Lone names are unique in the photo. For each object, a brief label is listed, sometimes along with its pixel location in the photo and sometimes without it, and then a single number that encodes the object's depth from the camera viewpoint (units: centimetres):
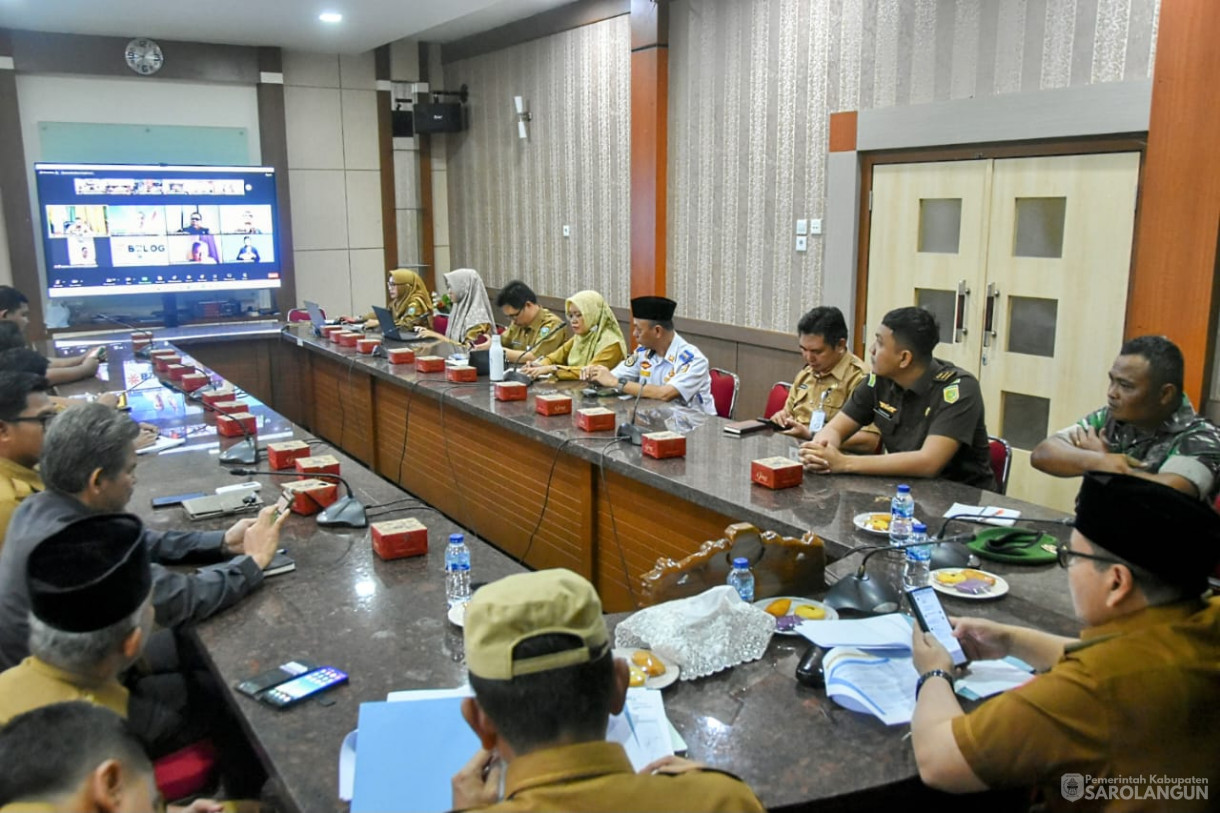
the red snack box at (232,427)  336
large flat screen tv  702
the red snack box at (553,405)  365
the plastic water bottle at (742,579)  187
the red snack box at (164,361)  491
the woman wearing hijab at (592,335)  473
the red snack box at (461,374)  435
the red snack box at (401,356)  489
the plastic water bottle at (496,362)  431
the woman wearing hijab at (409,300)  690
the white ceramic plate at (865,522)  224
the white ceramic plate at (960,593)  188
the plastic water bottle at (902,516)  217
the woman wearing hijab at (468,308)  633
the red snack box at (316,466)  278
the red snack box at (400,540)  218
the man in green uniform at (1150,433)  248
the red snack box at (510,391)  393
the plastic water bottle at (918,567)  197
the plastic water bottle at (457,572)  198
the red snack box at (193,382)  429
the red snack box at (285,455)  290
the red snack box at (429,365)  464
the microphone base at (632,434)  317
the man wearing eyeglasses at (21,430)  230
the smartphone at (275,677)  160
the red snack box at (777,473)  260
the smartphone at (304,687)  156
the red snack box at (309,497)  251
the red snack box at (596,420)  336
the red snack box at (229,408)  361
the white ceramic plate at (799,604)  180
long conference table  142
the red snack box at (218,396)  380
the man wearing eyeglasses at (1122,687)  120
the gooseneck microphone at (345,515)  242
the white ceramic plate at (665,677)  157
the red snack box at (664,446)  295
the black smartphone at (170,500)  263
